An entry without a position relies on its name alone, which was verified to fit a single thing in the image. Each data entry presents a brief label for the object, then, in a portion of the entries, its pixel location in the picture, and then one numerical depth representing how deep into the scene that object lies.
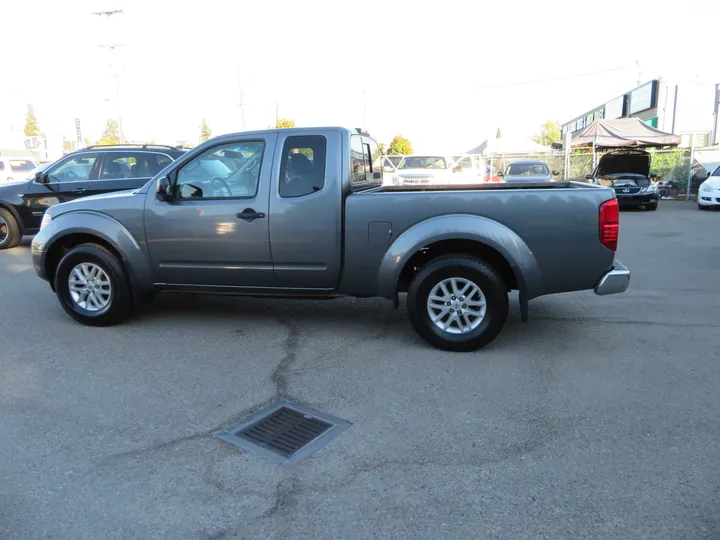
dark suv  10.30
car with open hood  18.02
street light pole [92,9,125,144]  33.16
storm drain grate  3.36
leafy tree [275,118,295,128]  40.89
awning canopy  20.75
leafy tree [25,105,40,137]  114.50
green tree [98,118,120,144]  124.25
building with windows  39.11
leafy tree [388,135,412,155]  50.30
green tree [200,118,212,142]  109.60
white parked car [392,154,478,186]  16.17
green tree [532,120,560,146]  110.19
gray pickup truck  4.73
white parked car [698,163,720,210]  17.58
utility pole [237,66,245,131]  40.95
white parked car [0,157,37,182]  20.58
